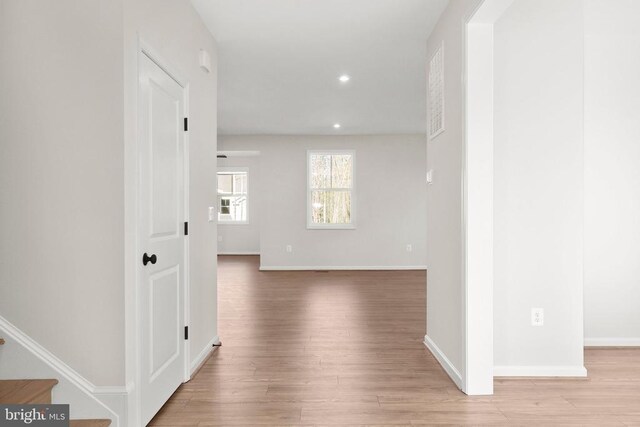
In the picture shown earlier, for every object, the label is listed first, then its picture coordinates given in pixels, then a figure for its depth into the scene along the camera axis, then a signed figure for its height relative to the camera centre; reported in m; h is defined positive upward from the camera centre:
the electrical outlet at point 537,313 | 2.93 -0.72
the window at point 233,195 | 11.48 +0.48
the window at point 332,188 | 8.45 +0.49
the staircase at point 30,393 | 1.78 -0.80
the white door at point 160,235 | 2.20 -0.13
